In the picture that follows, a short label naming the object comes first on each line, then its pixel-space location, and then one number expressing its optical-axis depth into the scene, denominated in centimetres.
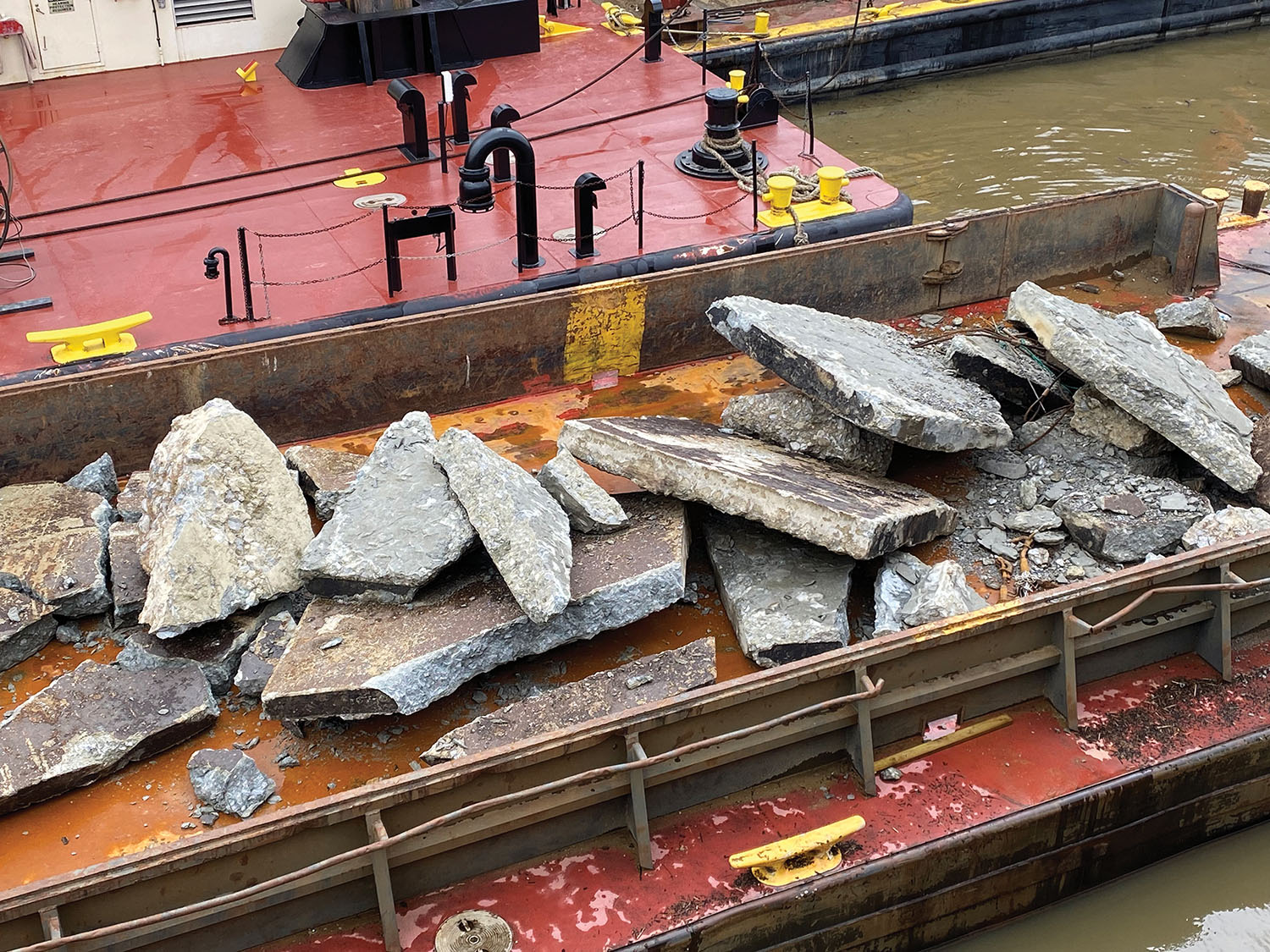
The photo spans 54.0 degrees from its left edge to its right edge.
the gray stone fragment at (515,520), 441
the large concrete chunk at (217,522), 473
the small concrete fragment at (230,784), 421
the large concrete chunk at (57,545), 497
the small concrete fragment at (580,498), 498
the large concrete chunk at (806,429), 549
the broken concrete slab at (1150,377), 545
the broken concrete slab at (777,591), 470
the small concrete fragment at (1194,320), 701
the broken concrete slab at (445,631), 427
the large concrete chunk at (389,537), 464
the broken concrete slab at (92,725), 420
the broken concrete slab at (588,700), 425
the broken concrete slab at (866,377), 519
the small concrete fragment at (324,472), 552
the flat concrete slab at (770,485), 484
